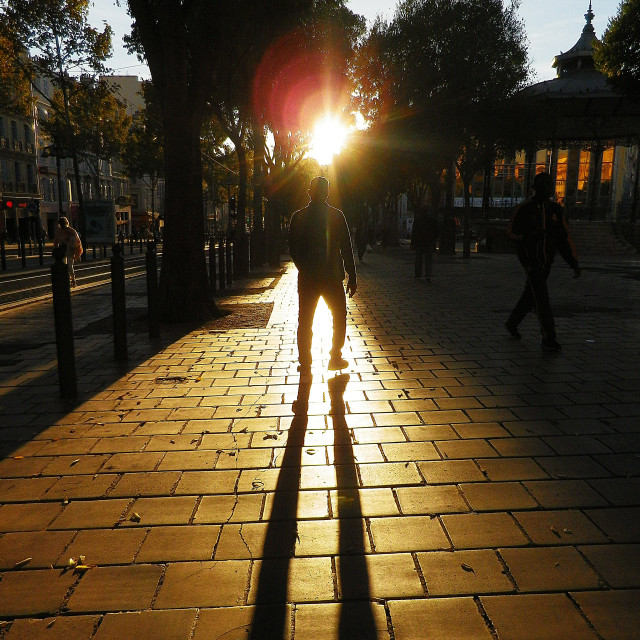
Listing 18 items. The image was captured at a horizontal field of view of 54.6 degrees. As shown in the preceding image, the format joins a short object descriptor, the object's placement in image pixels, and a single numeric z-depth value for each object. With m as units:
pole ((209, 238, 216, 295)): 12.23
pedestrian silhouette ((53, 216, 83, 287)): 14.65
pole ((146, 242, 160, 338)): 7.30
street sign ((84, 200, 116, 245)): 32.16
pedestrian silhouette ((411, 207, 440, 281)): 14.70
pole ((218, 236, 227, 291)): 13.58
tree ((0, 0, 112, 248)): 27.88
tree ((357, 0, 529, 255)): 25.34
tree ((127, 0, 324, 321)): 8.27
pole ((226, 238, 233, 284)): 14.55
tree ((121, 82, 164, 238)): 35.17
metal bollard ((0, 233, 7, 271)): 19.80
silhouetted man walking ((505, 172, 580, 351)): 6.53
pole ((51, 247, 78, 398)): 4.77
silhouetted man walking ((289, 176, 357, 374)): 5.33
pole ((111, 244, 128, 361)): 6.22
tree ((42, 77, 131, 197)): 32.25
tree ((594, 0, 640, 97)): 19.30
